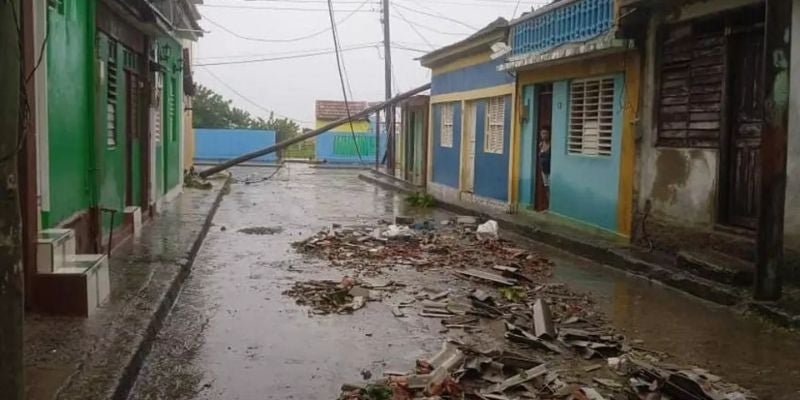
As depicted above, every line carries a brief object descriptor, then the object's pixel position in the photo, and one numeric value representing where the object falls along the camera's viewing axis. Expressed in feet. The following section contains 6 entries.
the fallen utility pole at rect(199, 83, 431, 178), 91.53
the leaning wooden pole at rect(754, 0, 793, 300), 26.91
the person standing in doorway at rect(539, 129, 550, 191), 54.03
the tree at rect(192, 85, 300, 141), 172.76
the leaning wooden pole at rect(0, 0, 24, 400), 9.61
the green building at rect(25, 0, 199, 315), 23.04
